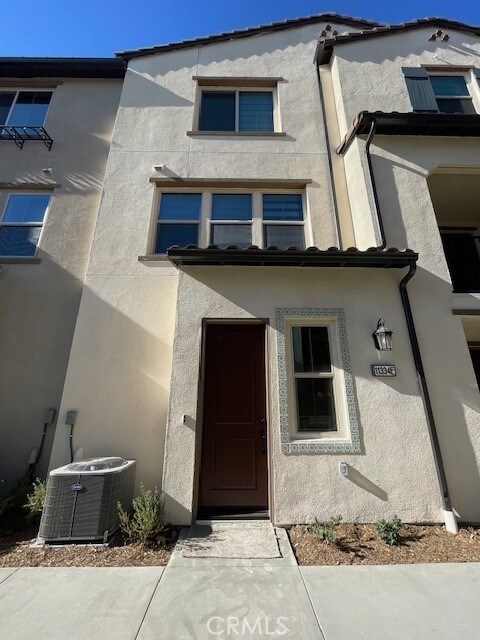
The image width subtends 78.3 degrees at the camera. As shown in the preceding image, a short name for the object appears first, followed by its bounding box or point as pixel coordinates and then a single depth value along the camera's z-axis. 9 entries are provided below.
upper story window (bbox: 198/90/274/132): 7.73
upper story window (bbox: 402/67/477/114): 6.90
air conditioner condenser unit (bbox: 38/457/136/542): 3.67
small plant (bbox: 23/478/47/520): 4.18
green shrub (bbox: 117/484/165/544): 3.66
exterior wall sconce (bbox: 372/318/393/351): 4.57
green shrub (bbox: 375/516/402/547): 3.62
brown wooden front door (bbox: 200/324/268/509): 4.57
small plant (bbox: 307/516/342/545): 3.60
